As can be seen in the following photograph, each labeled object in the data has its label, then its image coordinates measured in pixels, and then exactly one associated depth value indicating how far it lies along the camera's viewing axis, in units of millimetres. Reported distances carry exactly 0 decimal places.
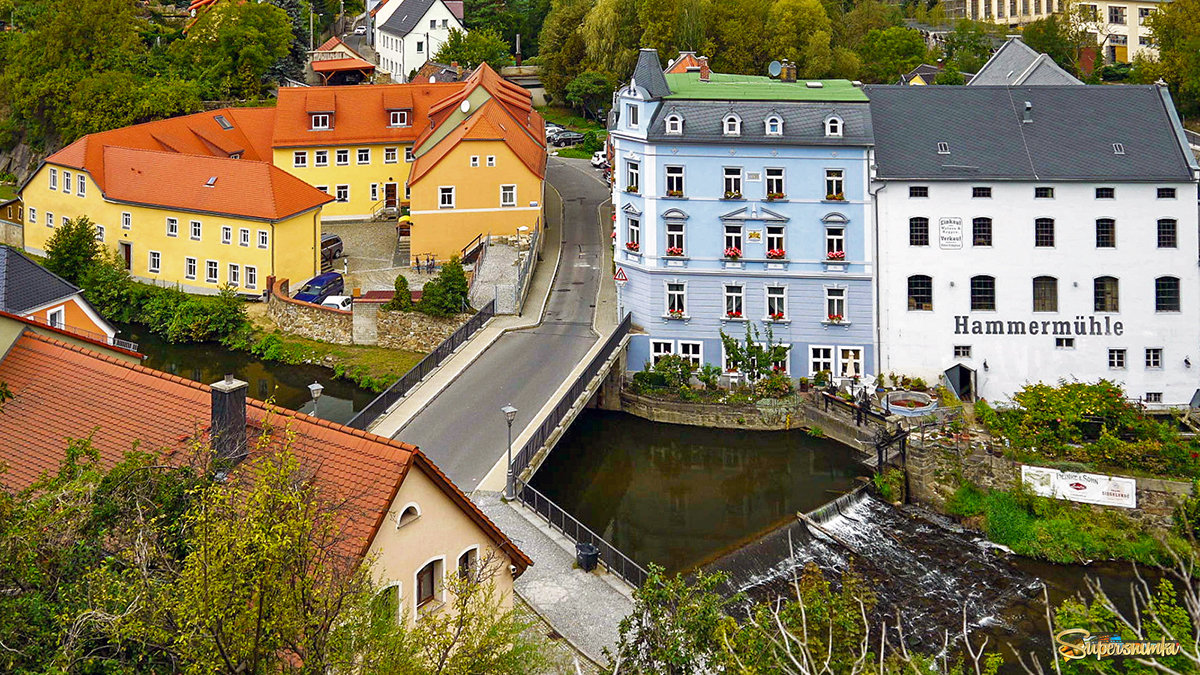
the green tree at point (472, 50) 87750
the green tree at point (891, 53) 79438
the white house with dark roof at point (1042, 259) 41375
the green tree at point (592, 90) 80125
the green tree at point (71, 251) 53312
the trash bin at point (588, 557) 28172
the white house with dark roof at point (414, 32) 93000
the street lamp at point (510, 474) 30812
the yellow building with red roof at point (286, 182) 52781
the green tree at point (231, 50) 78750
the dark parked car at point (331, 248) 55156
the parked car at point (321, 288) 50875
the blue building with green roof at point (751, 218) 42531
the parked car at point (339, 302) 49688
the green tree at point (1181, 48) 71500
